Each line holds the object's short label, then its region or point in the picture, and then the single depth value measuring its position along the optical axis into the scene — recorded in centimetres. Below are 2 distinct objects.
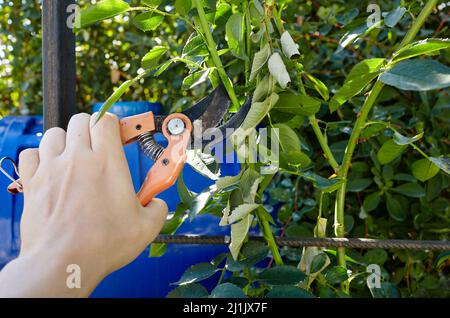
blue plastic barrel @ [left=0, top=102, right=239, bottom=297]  109
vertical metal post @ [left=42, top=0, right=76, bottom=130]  73
